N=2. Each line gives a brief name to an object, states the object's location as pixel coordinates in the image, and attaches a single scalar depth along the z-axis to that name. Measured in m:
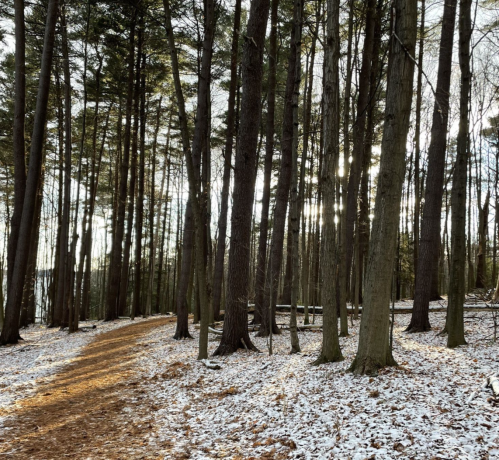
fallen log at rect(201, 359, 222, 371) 7.22
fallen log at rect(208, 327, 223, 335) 11.19
